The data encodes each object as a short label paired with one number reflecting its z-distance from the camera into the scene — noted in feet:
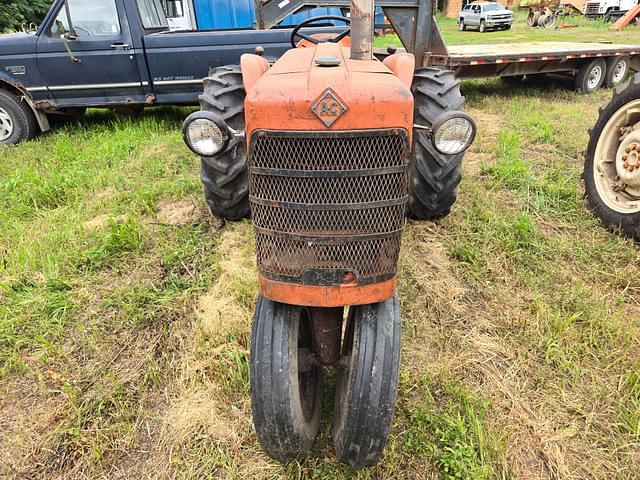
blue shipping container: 34.50
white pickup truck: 76.38
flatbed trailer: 13.15
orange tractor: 4.97
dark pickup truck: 18.62
